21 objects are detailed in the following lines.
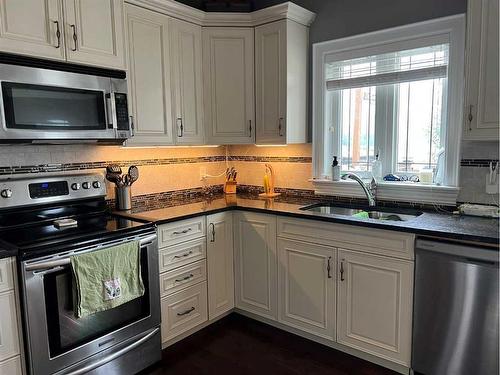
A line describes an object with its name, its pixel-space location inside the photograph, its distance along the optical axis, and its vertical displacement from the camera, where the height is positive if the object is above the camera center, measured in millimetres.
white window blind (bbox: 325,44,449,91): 2537 +519
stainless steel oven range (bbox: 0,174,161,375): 1832 -658
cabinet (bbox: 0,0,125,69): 1931 +641
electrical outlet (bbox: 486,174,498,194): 2328 -287
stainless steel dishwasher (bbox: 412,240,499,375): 1906 -882
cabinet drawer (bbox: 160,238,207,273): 2512 -738
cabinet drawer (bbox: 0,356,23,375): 1777 -1016
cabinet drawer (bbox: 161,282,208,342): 2541 -1138
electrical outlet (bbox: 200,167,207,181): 3466 -255
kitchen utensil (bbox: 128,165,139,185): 2760 -196
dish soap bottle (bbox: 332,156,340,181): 3006 -208
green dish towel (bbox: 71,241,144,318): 1935 -697
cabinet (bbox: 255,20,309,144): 2900 +474
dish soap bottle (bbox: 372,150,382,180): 2844 -210
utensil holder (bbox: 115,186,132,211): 2727 -360
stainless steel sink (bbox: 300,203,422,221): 2627 -506
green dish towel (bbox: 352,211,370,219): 2688 -512
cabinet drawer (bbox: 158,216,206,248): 2479 -576
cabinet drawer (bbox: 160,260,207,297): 2523 -903
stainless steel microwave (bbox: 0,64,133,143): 1934 +224
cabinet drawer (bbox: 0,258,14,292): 1738 -571
